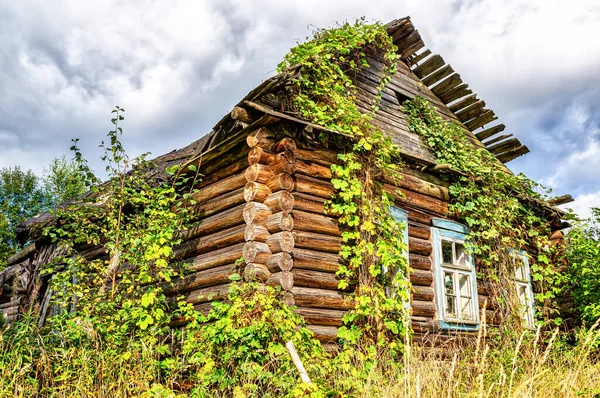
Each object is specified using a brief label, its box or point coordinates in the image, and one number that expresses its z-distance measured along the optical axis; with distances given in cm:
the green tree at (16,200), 2991
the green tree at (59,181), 3021
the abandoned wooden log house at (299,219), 620
